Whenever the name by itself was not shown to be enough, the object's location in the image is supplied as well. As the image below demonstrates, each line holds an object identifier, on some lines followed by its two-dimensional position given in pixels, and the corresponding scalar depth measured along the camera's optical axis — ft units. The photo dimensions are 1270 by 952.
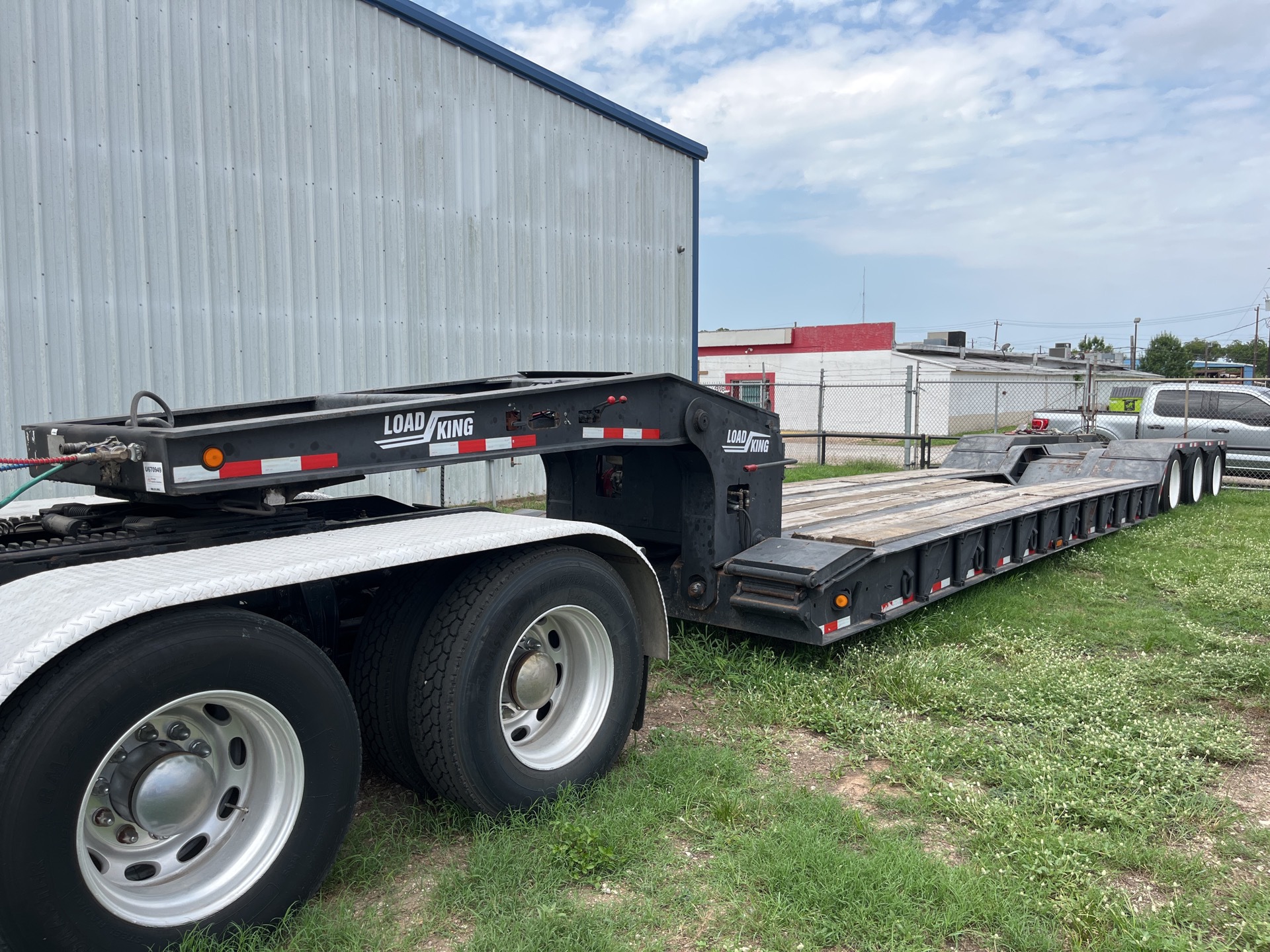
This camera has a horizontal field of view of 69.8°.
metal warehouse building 25.05
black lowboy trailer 7.55
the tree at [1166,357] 224.94
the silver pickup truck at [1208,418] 48.11
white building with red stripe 126.72
